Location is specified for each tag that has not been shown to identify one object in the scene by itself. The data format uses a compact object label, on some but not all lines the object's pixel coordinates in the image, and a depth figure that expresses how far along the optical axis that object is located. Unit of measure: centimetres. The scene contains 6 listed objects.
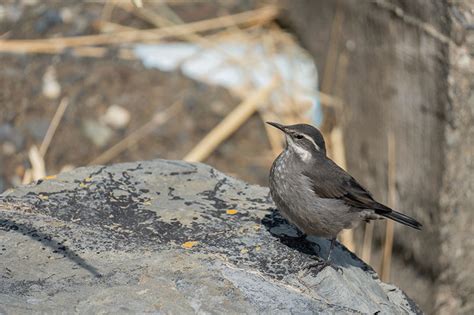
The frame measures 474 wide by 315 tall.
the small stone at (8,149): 1430
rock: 714
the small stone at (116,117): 1520
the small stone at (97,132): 1489
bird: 906
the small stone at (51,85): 1527
